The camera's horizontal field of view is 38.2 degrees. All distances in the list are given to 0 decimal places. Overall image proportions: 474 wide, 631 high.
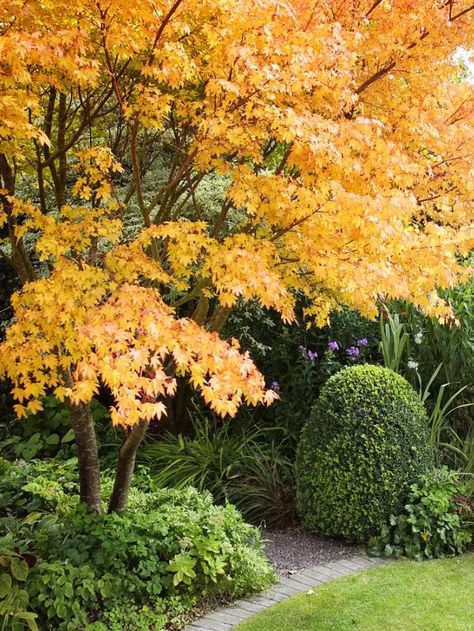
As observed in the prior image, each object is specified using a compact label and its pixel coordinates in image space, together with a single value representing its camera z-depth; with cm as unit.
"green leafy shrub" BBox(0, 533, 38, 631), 355
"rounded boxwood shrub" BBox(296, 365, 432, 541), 508
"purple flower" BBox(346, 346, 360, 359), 655
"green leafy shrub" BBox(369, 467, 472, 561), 496
